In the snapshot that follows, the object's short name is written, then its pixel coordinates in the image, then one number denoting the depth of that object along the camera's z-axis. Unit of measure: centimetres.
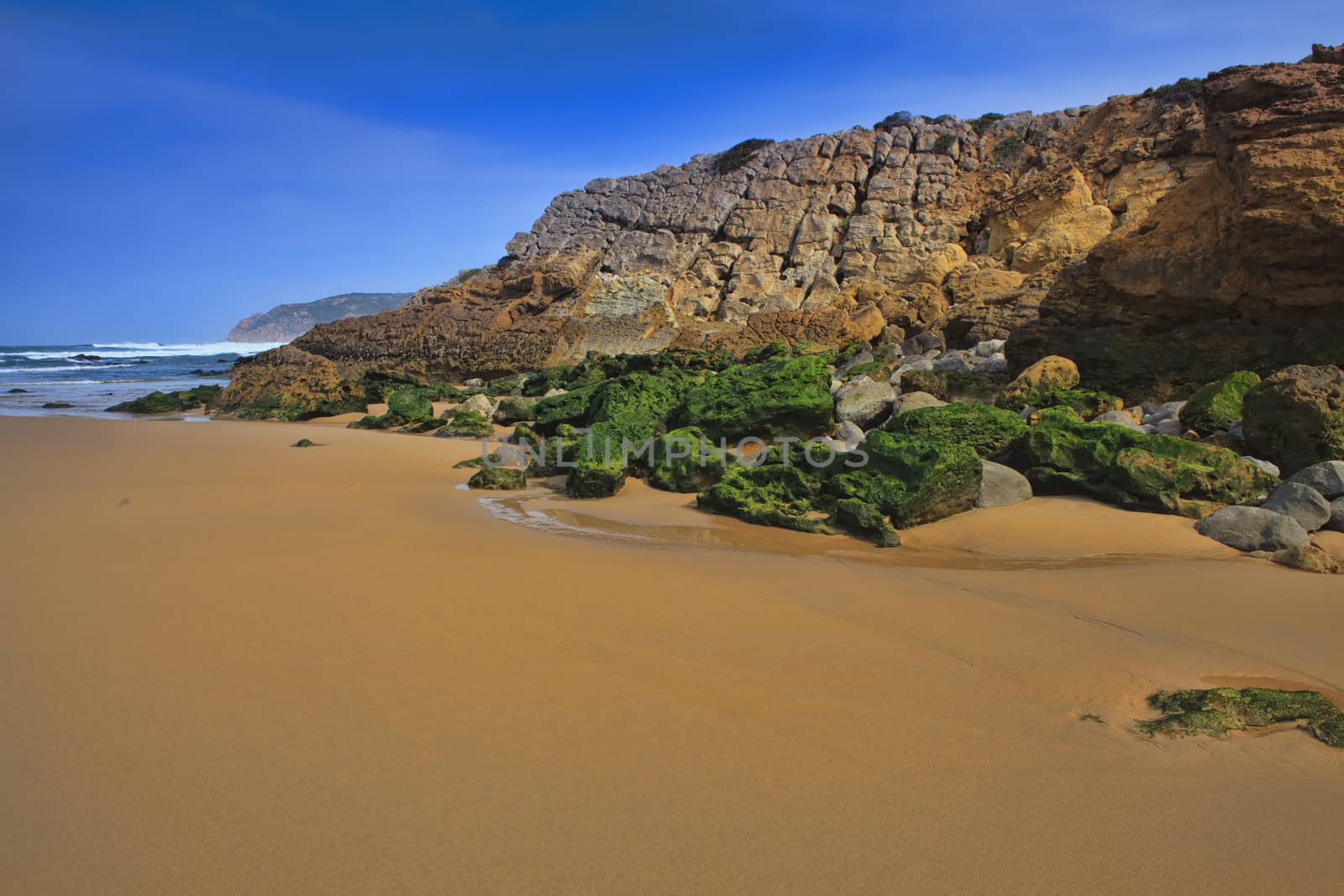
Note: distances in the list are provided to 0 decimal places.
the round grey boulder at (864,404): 777
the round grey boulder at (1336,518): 408
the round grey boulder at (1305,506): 407
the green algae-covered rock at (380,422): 1150
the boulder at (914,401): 755
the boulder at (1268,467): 489
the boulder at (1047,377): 852
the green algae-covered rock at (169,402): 1423
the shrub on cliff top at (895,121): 2888
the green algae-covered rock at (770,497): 466
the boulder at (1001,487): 485
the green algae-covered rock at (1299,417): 503
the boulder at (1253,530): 384
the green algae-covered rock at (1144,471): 457
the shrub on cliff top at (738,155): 2838
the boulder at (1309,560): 354
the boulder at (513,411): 1117
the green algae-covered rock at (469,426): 1024
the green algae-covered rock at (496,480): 596
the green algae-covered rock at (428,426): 1105
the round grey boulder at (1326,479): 430
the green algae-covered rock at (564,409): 841
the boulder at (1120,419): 656
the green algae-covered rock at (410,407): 1145
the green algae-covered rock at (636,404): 659
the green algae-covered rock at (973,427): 558
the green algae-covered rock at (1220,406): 620
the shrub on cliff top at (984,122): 2767
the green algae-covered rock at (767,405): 669
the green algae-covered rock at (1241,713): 198
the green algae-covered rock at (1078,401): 770
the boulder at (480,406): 1220
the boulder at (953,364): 1077
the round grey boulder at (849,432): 693
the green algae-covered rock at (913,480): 445
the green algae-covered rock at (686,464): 570
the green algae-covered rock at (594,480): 560
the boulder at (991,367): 1023
